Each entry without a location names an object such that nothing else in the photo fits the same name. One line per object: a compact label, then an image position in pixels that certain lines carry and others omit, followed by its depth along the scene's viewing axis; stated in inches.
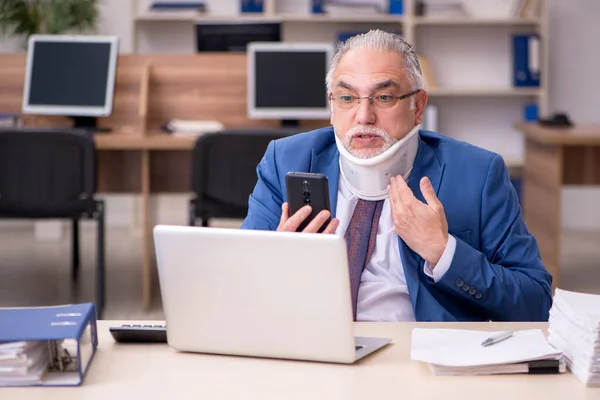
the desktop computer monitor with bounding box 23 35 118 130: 178.7
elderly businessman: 70.2
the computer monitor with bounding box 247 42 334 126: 179.8
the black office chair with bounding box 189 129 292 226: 149.3
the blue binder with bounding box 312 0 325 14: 241.3
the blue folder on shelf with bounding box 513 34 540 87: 238.7
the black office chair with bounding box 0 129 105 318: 151.1
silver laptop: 51.8
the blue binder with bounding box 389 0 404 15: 239.9
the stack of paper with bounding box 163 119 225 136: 172.2
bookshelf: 248.7
